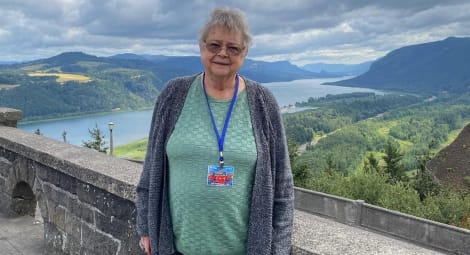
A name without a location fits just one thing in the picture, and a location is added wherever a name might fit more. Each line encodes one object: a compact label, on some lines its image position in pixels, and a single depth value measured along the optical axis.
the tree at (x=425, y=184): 24.92
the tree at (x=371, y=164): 26.64
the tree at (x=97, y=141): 28.19
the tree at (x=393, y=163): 30.52
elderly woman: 1.72
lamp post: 24.14
